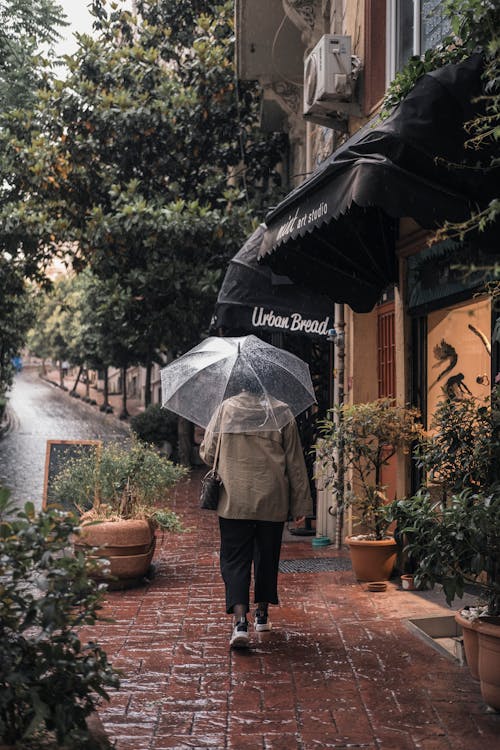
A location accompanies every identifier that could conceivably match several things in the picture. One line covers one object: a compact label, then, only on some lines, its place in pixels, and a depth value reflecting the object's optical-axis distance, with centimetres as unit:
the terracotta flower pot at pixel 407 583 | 838
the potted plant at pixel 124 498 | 854
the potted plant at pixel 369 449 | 846
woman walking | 659
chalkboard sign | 1116
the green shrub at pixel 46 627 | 334
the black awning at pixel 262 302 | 1112
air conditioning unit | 1018
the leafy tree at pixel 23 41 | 1407
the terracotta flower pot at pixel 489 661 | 488
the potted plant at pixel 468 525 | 495
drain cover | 973
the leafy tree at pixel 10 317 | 1884
